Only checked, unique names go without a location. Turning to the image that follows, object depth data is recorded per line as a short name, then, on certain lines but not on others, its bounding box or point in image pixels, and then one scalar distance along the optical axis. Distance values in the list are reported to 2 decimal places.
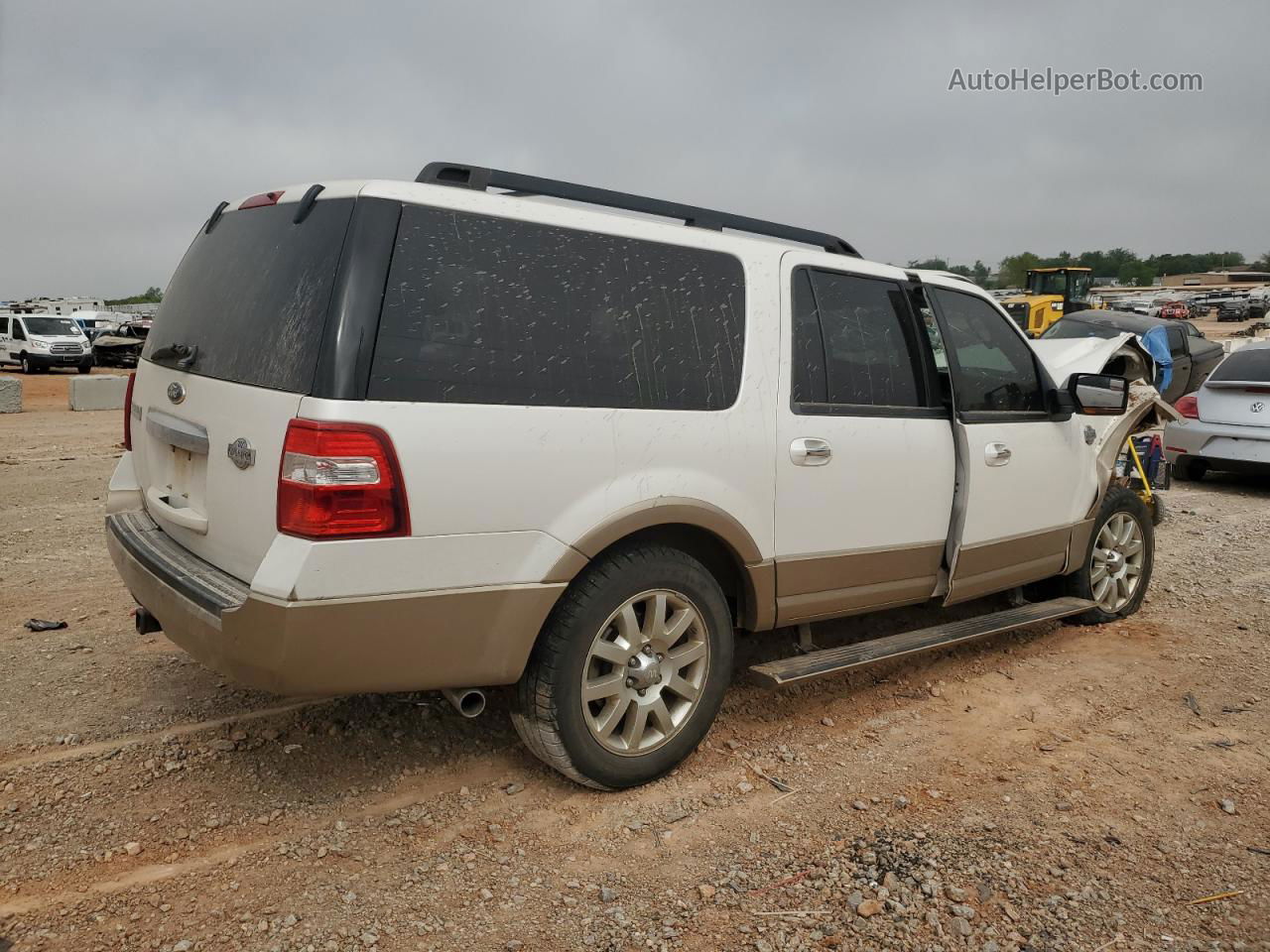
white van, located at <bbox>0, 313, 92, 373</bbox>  27.47
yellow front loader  24.08
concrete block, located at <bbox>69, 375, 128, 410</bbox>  16.05
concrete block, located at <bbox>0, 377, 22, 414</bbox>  15.66
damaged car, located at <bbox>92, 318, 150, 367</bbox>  28.25
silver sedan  9.14
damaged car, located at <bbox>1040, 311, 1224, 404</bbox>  14.76
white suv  2.64
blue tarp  7.07
